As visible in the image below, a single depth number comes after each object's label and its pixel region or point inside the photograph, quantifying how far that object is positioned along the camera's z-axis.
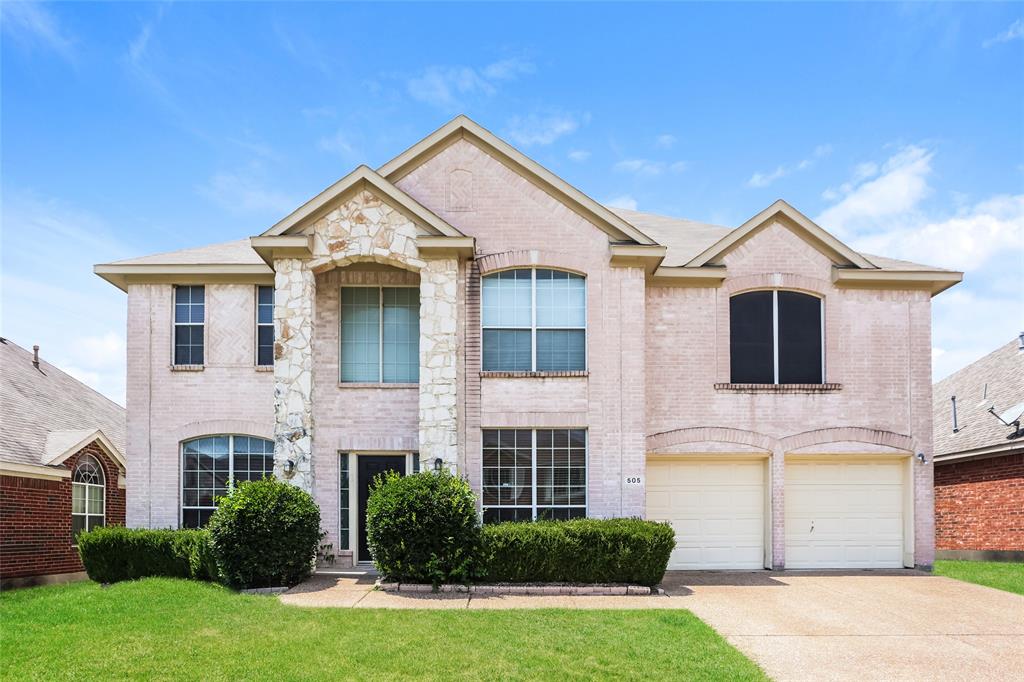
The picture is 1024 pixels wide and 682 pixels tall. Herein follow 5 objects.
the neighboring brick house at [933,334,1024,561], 18.84
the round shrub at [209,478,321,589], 12.63
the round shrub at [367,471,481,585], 12.70
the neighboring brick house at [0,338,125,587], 17.55
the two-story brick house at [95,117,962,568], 14.48
